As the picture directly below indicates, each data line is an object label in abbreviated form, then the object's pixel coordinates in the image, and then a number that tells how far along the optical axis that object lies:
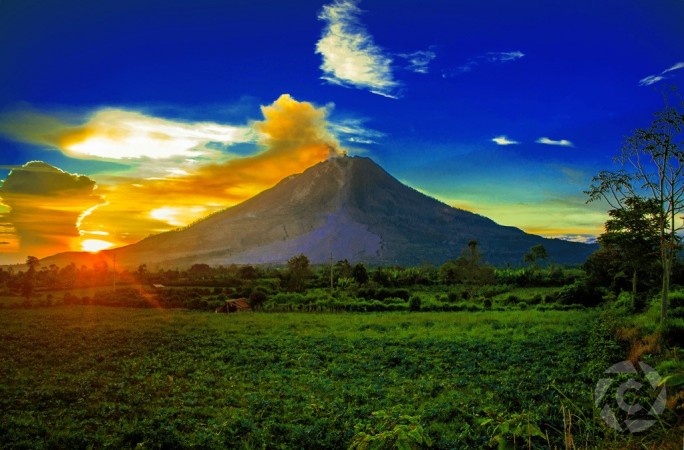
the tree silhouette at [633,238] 20.84
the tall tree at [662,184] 14.53
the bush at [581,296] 36.00
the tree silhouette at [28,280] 40.08
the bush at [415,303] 37.78
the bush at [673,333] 13.30
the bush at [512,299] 39.63
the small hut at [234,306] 37.64
